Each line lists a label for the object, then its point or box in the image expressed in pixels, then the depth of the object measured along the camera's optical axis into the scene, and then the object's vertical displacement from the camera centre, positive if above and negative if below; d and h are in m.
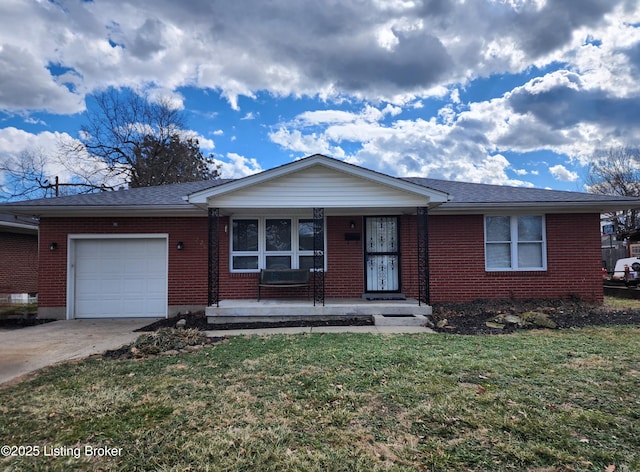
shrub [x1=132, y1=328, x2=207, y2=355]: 5.71 -1.43
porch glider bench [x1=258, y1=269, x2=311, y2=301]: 8.91 -0.53
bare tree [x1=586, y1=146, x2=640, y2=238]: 25.78 +5.45
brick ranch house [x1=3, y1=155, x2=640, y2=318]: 9.33 +0.04
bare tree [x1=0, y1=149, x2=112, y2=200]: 19.86 +4.63
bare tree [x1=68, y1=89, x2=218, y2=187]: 22.77 +7.87
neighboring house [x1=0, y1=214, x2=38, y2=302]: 13.59 +0.09
